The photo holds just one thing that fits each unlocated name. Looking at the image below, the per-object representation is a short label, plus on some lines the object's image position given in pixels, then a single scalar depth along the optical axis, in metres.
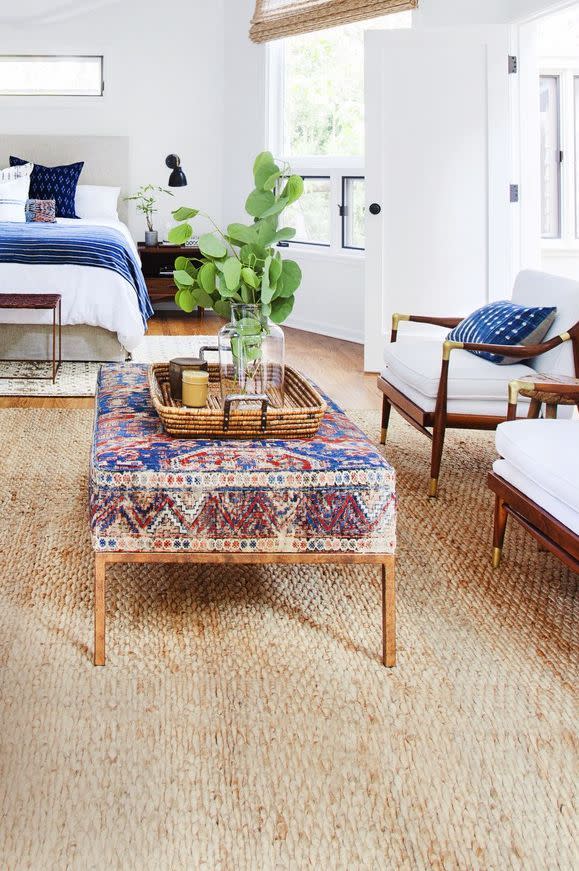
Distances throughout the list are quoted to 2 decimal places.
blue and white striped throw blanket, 5.55
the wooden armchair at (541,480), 2.21
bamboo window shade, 6.25
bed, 5.52
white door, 5.25
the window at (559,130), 6.51
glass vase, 2.61
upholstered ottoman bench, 2.07
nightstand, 7.98
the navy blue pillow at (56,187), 7.57
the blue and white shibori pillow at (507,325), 3.35
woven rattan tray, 2.29
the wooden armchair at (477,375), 3.26
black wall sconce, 7.84
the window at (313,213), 7.30
